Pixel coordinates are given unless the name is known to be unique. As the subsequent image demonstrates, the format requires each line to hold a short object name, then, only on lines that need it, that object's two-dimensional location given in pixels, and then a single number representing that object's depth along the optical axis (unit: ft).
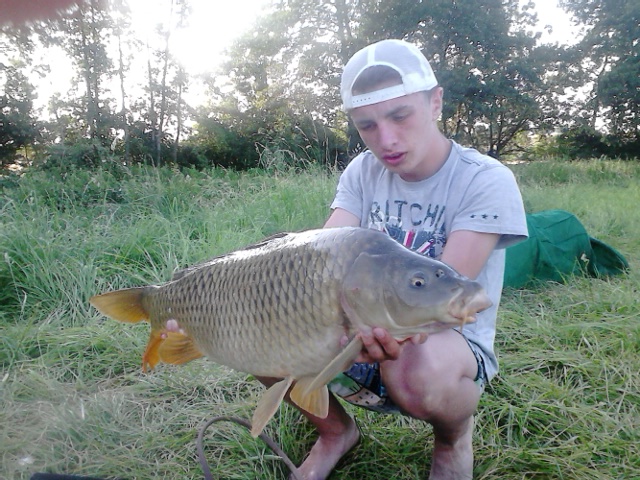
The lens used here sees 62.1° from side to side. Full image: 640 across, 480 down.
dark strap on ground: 4.43
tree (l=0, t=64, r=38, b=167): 33.81
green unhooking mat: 9.38
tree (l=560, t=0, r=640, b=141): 61.05
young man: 3.85
